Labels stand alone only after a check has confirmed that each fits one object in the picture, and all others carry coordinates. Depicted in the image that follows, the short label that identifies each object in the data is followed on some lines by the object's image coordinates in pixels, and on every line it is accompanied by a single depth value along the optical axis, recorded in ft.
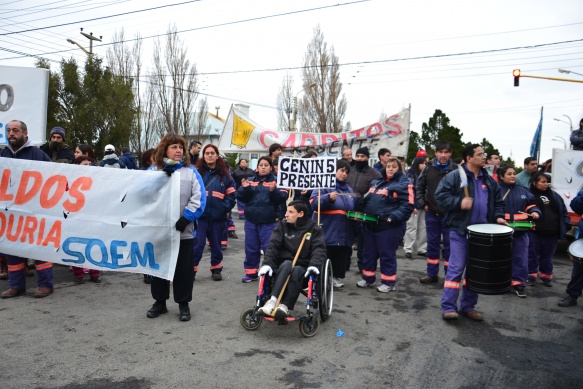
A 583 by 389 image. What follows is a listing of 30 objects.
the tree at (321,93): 104.88
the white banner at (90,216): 17.44
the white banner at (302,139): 44.34
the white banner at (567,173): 28.66
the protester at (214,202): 23.29
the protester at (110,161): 25.80
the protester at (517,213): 22.50
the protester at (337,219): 21.88
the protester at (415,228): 32.01
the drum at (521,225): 21.99
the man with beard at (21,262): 19.36
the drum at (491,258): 16.71
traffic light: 64.75
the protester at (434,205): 24.54
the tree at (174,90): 92.53
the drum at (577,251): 18.07
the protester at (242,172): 36.52
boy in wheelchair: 16.06
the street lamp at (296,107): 98.40
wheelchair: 15.75
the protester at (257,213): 23.38
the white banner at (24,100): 24.81
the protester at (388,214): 21.65
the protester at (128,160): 34.17
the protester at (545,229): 24.32
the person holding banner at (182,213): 17.06
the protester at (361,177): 26.04
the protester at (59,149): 24.52
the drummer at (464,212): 17.97
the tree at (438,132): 107.96
